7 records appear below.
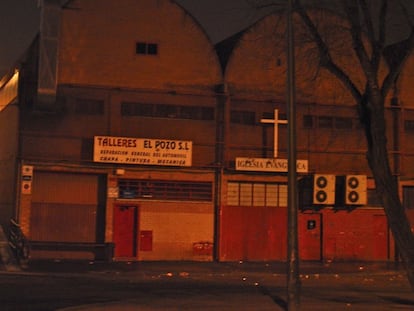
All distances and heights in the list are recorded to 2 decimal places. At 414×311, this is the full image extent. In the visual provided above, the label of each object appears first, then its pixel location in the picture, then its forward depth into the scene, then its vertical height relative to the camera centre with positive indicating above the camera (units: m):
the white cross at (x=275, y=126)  31.75 +5.06
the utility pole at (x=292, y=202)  15.04 +0.92
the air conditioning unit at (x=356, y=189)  31.98 +2.56
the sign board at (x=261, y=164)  31.09 +3.40
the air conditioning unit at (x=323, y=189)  31.59 +2.51
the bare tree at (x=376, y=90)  14.70 +3.17
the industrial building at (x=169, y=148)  29.81 +3.98
